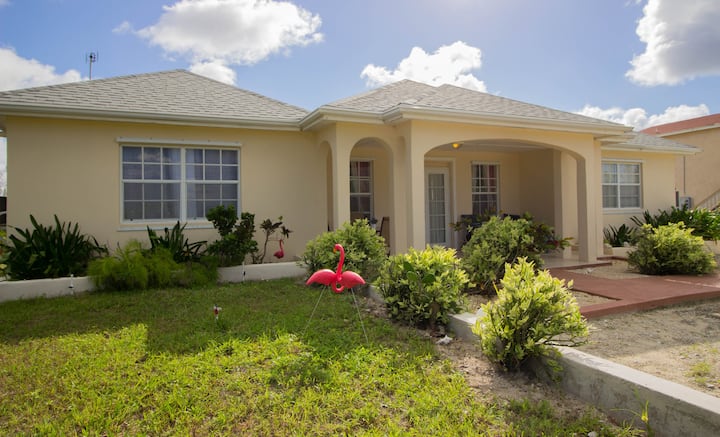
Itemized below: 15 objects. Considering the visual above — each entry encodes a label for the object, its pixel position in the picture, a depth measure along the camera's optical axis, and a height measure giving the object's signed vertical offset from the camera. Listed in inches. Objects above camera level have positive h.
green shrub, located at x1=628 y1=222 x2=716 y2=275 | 326.0 -28.9
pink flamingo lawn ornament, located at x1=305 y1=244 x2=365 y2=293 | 191.6 -25.9
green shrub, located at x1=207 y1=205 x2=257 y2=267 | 316.5 -10.4
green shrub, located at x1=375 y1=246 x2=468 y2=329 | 199.0 -32.3
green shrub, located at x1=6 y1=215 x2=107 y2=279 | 283.7 -19.0
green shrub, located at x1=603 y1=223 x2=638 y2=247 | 477.0 -19.3
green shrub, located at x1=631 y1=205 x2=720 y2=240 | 469.7 -3.1
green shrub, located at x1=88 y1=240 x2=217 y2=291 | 280.1 -31.9
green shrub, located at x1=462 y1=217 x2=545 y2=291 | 271.3 -19.9
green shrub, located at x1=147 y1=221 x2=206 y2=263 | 312.0 -15.7
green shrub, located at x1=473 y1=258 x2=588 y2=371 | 145.4 -36.0
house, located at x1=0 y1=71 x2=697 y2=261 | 311.9 +60.1
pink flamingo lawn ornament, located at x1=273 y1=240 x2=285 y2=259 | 343.0 -25.8
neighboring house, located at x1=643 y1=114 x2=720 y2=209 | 757.3 +103.4
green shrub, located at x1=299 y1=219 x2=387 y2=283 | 281.3 -20.1
